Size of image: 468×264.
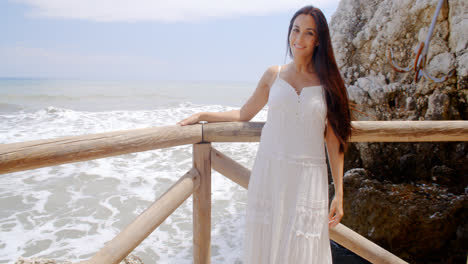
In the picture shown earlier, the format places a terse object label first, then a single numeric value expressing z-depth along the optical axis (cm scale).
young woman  136
